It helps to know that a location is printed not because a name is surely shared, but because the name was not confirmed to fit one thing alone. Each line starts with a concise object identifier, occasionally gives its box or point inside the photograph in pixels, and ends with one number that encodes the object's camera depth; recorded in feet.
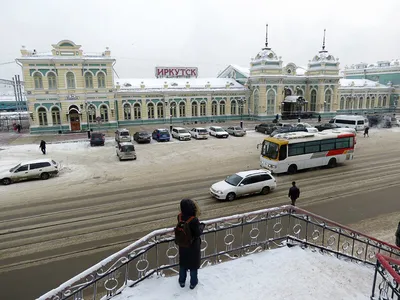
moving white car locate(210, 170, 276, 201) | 45.74
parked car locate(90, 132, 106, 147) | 94.07
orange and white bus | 59.26
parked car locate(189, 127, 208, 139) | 108.06
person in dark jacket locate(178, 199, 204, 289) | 17.44
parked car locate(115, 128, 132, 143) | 94.73
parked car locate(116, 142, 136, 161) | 73.34
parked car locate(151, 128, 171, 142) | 103.91
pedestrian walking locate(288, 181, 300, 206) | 41.63
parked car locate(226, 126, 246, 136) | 114.21
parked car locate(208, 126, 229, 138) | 110.22
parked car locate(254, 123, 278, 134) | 118.01
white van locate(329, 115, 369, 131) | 123.34
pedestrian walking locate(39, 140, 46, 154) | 81.25
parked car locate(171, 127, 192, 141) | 106.73
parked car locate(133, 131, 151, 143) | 99.48
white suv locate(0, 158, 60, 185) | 56.75
